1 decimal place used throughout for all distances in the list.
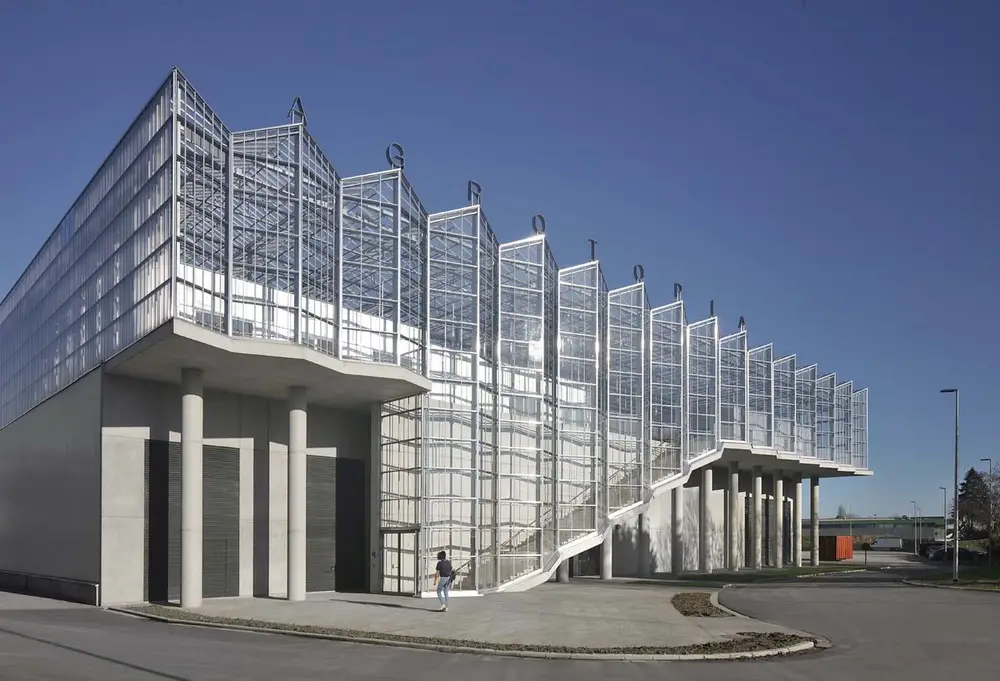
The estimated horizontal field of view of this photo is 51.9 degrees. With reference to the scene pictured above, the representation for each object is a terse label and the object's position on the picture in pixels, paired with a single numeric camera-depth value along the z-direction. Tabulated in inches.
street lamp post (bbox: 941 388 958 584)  2037.9
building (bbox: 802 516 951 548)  6578.7
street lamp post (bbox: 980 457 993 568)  2919.8
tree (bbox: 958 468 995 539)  3737.7
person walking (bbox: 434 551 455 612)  1205.7
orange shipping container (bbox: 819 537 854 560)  4242.1
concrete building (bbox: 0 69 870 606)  1256.2
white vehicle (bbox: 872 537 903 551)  6082.7
